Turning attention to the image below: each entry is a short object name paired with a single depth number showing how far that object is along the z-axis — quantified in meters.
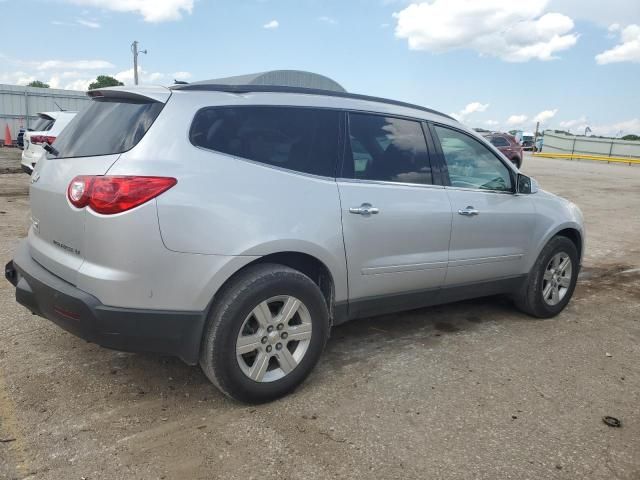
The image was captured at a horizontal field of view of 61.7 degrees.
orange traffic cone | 22.88
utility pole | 38.50
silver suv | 2.62
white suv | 10.86
